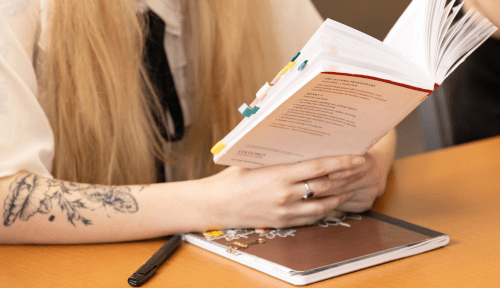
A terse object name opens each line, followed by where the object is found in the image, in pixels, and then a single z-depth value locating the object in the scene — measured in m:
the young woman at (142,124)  1.18
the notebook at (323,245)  1.07
